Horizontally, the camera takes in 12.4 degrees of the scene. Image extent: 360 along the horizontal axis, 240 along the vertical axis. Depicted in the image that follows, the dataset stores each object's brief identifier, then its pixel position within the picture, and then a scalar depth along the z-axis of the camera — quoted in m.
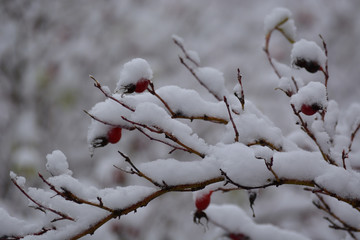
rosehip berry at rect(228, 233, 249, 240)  1.07
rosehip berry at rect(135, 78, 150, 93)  1.00
